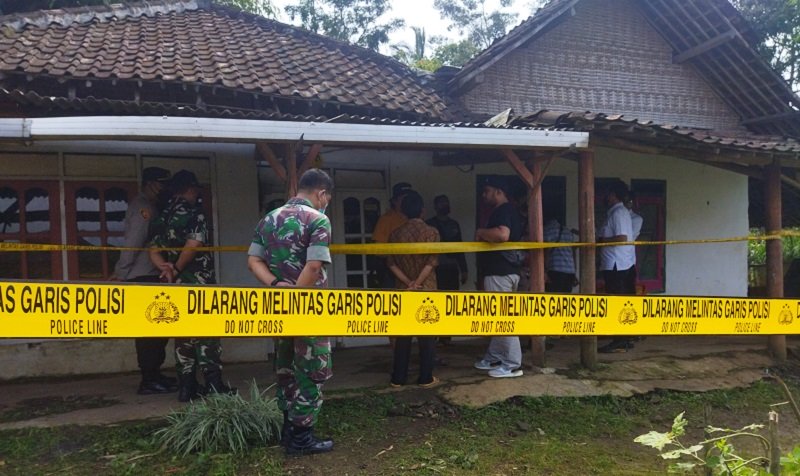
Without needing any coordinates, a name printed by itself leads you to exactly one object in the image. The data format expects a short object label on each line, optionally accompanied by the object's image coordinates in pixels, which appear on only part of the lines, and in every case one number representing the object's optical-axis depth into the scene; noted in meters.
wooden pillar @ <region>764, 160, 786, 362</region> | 6.30
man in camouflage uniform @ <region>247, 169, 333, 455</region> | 3.27
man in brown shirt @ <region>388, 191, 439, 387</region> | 4.70
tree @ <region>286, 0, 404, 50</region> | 24.14
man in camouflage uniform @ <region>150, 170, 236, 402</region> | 4.16
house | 4.57
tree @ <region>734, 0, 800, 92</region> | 10.88
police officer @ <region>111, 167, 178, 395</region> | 4.52
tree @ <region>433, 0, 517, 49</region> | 31.19
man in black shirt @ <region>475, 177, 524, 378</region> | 4.91
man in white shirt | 5.98
